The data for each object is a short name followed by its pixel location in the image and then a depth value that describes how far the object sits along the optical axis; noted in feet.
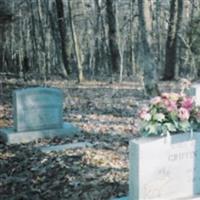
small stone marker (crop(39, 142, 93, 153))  27.71
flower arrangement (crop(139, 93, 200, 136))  17.87
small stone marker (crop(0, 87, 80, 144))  31.22
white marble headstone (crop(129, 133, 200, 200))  17.20
